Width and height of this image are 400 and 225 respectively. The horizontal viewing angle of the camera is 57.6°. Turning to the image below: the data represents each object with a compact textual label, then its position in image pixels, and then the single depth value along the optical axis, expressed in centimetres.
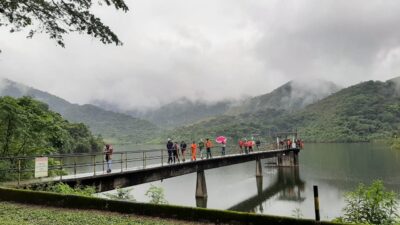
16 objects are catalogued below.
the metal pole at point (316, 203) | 953
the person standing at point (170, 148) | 2958
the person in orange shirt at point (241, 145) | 4790
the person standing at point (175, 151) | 3070
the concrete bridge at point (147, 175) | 1998
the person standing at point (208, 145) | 3562
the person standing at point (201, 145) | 3458
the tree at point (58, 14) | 1290
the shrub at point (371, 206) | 1094
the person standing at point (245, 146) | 4868
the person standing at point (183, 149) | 3172
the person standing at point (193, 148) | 3297
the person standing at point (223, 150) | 4046
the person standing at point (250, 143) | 4933
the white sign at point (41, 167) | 1781
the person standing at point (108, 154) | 2255
